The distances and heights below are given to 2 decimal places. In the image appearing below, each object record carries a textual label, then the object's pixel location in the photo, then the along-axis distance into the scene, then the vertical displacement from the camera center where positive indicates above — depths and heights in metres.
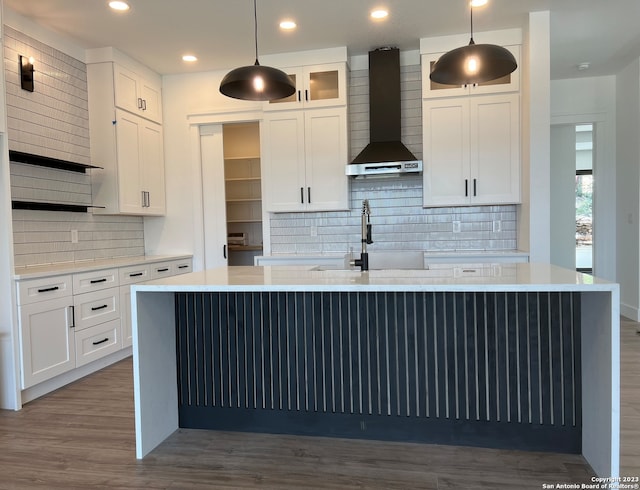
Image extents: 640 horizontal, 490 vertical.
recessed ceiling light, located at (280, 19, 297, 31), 4.08 +1.82
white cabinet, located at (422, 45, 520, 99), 4.35 +1.32
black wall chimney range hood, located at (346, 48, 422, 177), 4.68 +1.28
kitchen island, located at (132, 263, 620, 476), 2.27 -0.70
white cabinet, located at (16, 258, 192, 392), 3.27 -0.69
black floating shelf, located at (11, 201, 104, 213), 3.62 +0.22
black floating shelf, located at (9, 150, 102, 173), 3.59 +0.59
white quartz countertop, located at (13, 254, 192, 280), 3.35 -0.29
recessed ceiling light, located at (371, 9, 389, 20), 3.92 +1.82
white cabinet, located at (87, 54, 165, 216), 4.55 +0.94
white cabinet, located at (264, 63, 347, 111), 4.72 +1.46
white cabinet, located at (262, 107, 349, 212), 4.75 +0.71
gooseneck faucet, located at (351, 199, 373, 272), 2.82 -0.07
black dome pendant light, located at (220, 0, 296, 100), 2.57 +0.82
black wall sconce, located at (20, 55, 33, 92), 3.77 +1.31
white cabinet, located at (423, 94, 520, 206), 4.41 +0.72
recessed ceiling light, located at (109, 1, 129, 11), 3.66 +1.79
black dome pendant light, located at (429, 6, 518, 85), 2.38 +0.84
